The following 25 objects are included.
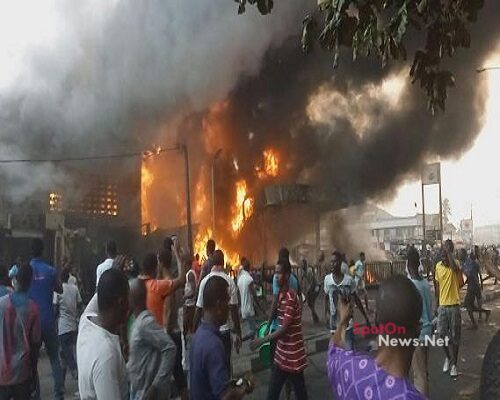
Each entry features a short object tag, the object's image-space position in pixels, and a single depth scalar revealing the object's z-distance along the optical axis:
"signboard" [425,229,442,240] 29.88
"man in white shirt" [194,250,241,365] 5.41
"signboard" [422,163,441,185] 22.28
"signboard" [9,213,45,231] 14.82
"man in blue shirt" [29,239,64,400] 5.27
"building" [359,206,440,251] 57.12
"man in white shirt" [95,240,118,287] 5.35
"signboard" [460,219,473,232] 50.44
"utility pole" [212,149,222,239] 21.59
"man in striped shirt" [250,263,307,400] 4.36
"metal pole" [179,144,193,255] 17.11
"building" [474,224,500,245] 82.32
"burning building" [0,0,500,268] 17.30
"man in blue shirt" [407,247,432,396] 5.27
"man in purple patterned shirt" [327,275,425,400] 1.70
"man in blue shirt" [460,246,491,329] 10.57
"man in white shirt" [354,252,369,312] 10.45
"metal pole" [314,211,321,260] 24.11
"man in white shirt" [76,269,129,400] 2.04
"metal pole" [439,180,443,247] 24.62
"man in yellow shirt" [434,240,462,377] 6.51
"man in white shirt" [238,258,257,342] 8.20
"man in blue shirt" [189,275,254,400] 2.49
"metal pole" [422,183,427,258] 24.18
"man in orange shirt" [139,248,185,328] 4.32
